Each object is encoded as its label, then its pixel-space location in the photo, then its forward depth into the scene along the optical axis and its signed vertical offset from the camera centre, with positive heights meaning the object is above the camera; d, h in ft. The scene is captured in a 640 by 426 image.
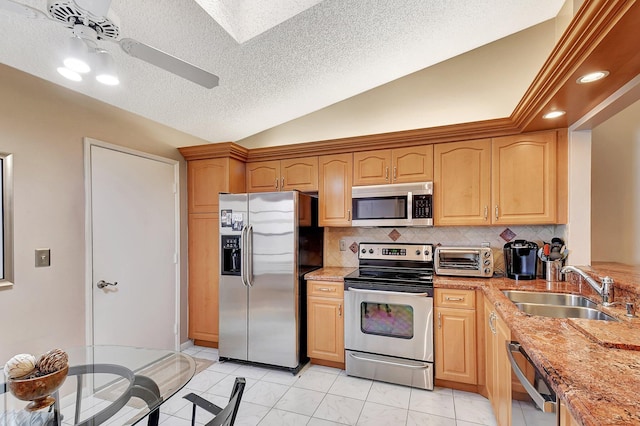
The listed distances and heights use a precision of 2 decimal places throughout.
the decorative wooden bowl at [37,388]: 3.60 -2.19
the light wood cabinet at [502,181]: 8.09 +0.88
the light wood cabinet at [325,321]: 9.16 -3.41
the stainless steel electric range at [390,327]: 8.14 -3.29
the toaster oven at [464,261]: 8.63 -1.48
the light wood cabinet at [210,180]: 10.64 +1.12
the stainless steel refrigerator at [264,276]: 9.19 -2.05
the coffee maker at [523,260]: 8.19 -1.34
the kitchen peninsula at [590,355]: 2.53 -1.68
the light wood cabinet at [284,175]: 10.59 +1.33
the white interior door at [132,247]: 8.11 -1.09
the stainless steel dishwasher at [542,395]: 3.42 -2.28
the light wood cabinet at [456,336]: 7.83 -3.31
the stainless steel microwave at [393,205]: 9.10 +0.21
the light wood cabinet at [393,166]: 9.29 +1.47
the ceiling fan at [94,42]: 3.44 +2.26
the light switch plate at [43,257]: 6.84 -1.07
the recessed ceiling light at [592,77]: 5.17 +2.39
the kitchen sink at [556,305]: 5.80 -1.98
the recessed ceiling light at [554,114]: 6.97 +2.30
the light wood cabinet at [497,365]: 5.45 -3.15
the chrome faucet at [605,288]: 5.45 -1.40
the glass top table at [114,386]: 4.04 -2.80
